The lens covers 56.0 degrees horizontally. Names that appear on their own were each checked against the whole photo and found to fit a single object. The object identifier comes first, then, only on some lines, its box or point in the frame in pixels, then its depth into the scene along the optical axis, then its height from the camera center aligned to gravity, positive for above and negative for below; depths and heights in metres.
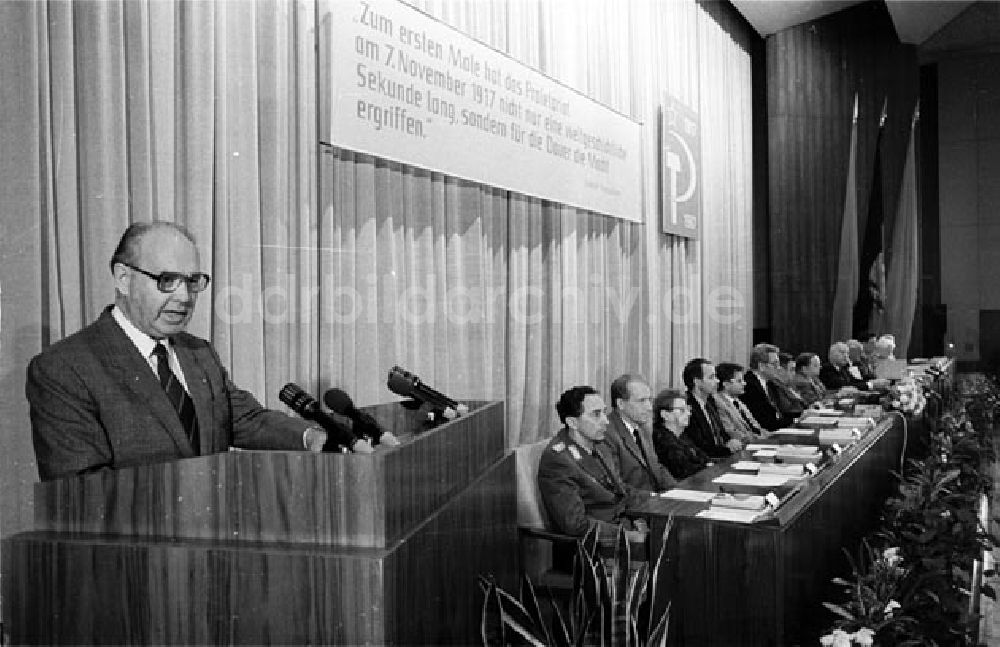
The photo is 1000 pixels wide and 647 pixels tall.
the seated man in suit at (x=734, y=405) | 5.95 -0.51
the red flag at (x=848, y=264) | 10.45 +0.68
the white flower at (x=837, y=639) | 2.19 -0.74
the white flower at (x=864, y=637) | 2.19 -0.73
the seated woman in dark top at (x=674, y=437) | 4.73 -0.57
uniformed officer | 3.62 -0.61
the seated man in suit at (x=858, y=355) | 9.64 -0.32
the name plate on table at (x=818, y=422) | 5.09 -0.54
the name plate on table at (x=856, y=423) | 4.91 -0.52
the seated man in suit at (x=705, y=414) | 5.39 -0.52
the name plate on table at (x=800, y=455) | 3.79 -0.53
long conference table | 2.46 -0.68
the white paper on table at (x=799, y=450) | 3.89 -0.52
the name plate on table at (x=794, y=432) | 4.79 -0.55
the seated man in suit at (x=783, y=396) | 7.48 -0.56
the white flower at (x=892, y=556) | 2.83 -0.71
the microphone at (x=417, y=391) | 2.38 -0.16
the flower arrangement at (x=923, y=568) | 2.45 -0.79
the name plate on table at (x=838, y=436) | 4.33 -0.53
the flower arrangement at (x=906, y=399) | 5.73 -0.46
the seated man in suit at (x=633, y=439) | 4.31 -0.52
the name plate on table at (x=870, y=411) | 5.41 -0.51
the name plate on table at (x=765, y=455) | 3.92 -0.55
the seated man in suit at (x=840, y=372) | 8.88 -0.46
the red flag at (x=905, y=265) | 10.51 +0.66
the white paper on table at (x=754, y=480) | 3.21 -0.54
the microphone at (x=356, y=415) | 2.02 -0.19
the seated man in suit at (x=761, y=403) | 6.79 -0.57
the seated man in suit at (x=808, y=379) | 8.14 -0.48
